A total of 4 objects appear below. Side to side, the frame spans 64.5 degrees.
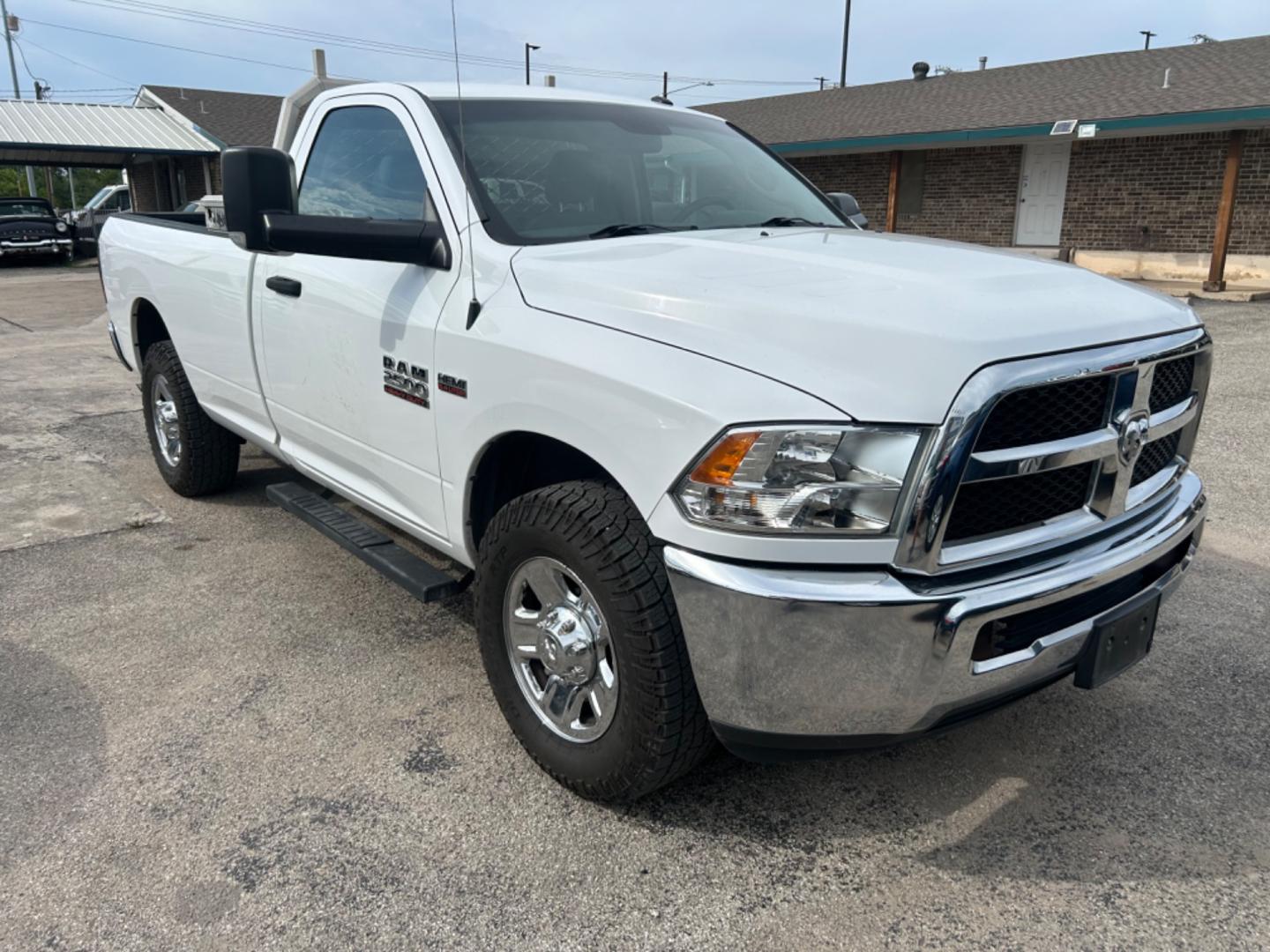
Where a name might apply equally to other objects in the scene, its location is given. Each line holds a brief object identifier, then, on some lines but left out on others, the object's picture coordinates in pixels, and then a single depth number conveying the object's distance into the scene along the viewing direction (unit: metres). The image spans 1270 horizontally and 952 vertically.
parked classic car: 24.44
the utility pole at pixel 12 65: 53.19
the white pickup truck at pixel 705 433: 2.06
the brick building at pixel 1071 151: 15.89
